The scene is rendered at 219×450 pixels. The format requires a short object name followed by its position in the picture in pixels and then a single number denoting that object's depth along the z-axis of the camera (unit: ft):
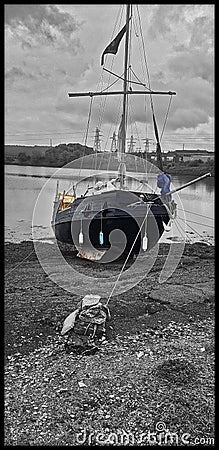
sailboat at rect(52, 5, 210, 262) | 32.01
